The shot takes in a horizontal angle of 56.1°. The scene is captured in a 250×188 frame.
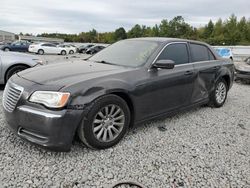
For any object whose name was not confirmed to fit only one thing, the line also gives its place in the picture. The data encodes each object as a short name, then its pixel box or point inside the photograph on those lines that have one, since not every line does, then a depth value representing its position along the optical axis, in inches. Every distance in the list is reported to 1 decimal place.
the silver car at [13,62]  235.1
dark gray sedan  105.3
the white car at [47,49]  1018.9
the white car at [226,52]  684.4
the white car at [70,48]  1126.4
